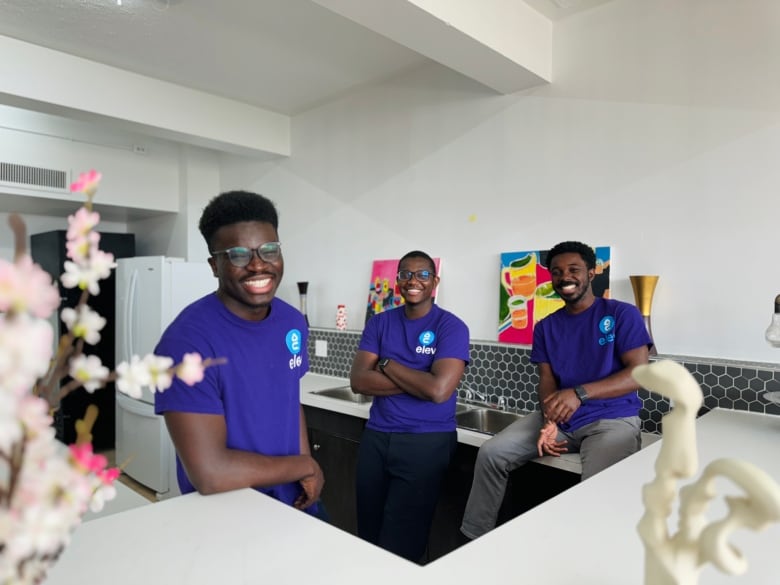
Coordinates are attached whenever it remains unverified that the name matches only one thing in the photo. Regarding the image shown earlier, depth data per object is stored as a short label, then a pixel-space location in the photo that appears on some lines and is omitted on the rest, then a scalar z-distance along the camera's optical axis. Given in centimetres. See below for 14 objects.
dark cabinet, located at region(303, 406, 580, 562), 208
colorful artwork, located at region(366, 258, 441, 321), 332
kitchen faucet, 288
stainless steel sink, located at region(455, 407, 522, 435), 276
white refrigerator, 386
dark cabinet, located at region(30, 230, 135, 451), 462
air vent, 404
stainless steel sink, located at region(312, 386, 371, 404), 327
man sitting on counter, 198
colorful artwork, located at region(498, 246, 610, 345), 265
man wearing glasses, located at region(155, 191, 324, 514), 121
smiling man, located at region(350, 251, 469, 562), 202
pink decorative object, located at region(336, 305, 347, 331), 362
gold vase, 231
